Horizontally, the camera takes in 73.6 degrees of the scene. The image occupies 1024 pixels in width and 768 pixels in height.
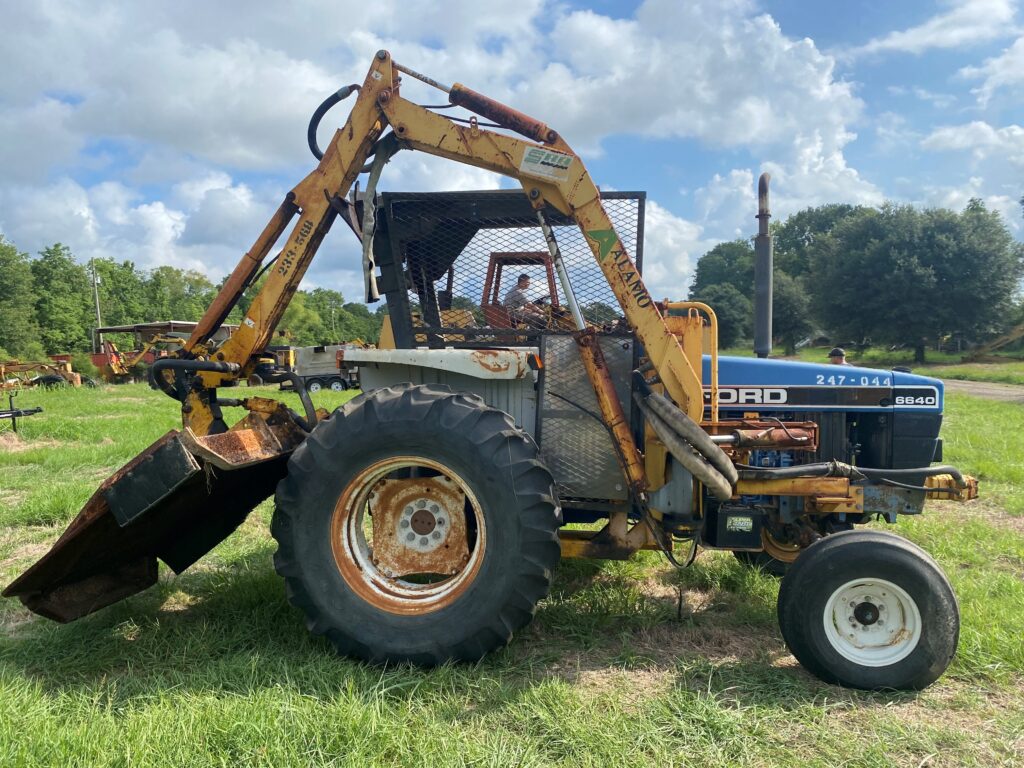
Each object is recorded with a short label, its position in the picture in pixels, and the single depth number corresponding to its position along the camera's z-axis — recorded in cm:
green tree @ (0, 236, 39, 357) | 3691
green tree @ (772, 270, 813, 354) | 4434
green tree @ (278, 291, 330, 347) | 5486
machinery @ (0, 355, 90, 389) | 2216
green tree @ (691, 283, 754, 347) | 4397
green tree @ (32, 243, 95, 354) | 4259
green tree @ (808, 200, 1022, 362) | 3366
